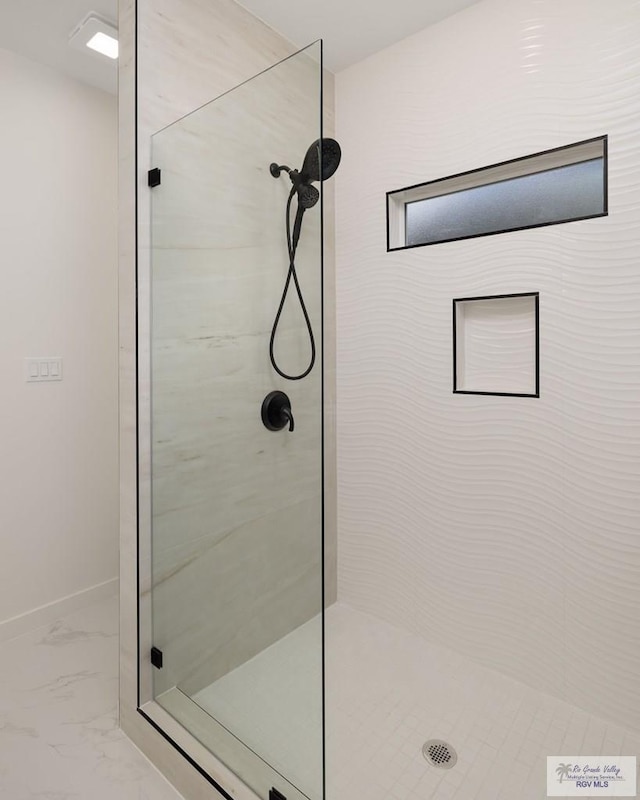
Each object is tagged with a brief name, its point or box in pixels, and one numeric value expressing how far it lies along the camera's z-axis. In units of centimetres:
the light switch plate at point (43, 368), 224
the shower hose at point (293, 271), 123
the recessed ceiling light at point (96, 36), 182
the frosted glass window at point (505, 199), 174
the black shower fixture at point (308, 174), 118
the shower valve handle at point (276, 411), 131
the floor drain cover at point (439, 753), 148
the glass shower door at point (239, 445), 122
